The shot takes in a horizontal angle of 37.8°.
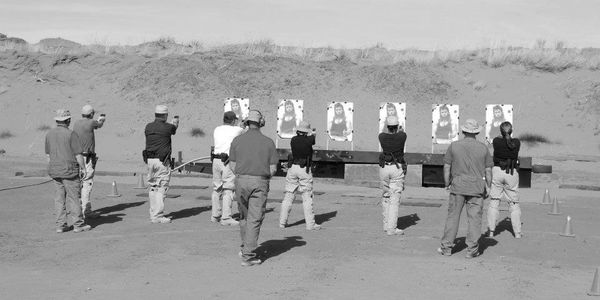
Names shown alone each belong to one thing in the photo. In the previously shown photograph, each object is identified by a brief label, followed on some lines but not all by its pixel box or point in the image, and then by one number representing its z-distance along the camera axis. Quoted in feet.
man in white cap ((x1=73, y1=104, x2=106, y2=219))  48.56
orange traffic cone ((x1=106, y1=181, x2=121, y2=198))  62.62
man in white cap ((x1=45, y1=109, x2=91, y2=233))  43.57
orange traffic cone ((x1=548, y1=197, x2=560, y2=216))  56.37
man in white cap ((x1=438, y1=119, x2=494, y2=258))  38.50
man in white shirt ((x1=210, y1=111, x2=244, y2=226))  45.75
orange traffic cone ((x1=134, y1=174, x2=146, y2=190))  68.44
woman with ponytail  43.52
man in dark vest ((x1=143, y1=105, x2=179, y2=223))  46.42
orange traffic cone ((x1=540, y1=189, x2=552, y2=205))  63.10
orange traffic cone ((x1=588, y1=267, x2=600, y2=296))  31.19
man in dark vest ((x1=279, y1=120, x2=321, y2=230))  45.19
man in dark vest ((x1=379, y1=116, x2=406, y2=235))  43.70
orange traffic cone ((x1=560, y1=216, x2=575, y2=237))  46.09
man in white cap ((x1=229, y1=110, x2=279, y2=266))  35.65
